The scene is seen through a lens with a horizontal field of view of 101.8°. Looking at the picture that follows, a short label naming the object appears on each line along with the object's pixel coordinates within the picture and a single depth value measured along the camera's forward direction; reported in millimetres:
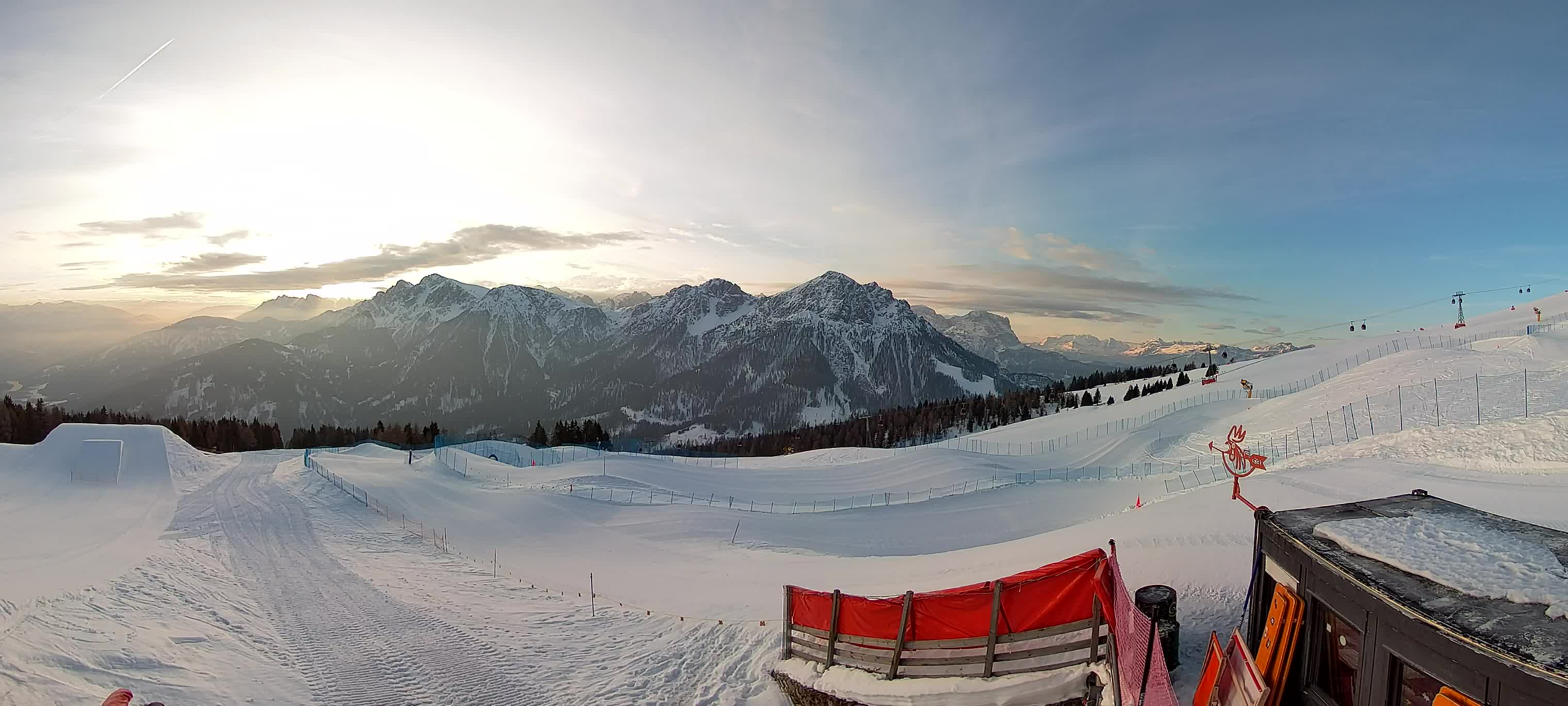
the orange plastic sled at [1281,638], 6359
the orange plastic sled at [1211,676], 7031
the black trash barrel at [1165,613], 8078
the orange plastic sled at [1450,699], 4471
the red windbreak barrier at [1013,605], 8305
